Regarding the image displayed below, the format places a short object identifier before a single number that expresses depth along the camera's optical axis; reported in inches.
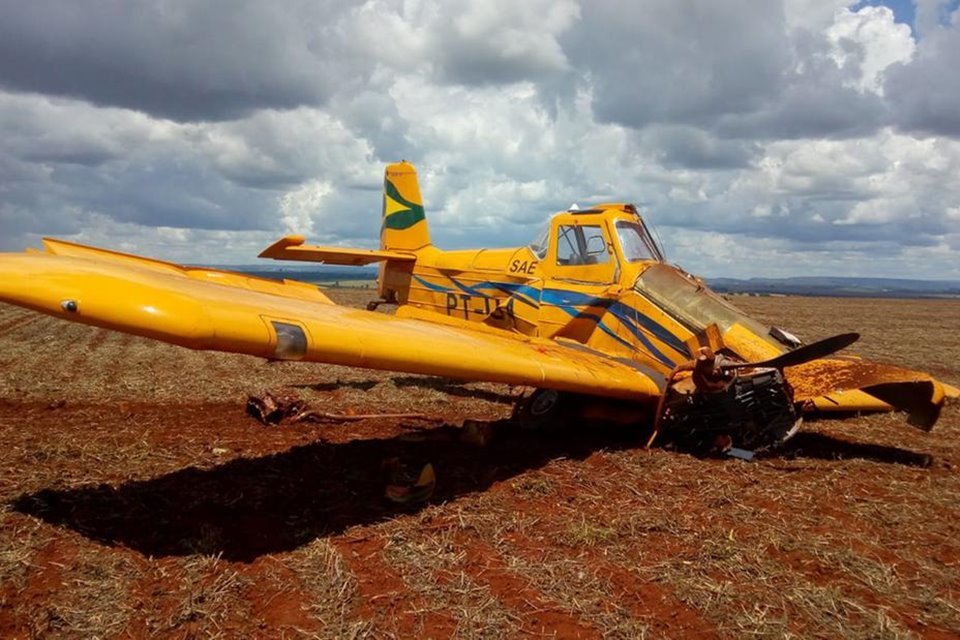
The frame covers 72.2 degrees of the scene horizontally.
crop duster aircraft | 162.7
